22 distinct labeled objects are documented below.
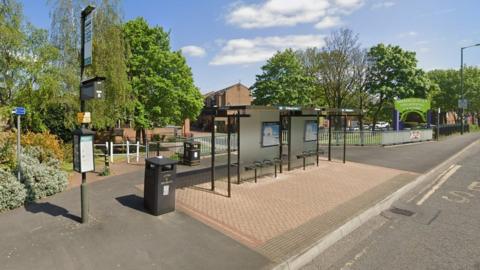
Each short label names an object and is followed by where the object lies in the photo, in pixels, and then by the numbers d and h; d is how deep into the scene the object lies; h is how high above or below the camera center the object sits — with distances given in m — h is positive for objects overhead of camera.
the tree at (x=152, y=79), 19.94 +3.13
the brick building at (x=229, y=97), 60.34 +5.69
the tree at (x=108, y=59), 14.58 +3.18
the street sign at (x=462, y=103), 33.04 +2.46
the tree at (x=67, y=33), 14.16 +4.32
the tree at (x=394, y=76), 30.45 +5.05
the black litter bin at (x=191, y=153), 12.84 -1.20
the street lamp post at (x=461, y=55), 31.62 +7.29
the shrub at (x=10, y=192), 6.59 -1.51
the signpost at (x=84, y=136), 5.71 -0.21
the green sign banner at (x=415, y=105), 26.43 +1.79
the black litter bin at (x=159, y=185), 6.34 -1.28
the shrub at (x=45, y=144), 10.09 -0.67
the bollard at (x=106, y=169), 10.55 -1.57
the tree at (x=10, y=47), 10.65 +2.79
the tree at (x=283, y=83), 35.09 +4.98
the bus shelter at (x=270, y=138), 9.34 -0.47
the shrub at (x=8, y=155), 8.26 -0.88
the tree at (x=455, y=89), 46.22 +5.62
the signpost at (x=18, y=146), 7.49 -0.55
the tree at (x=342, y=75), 33.91 +5.74
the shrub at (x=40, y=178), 7.41 -1.41
